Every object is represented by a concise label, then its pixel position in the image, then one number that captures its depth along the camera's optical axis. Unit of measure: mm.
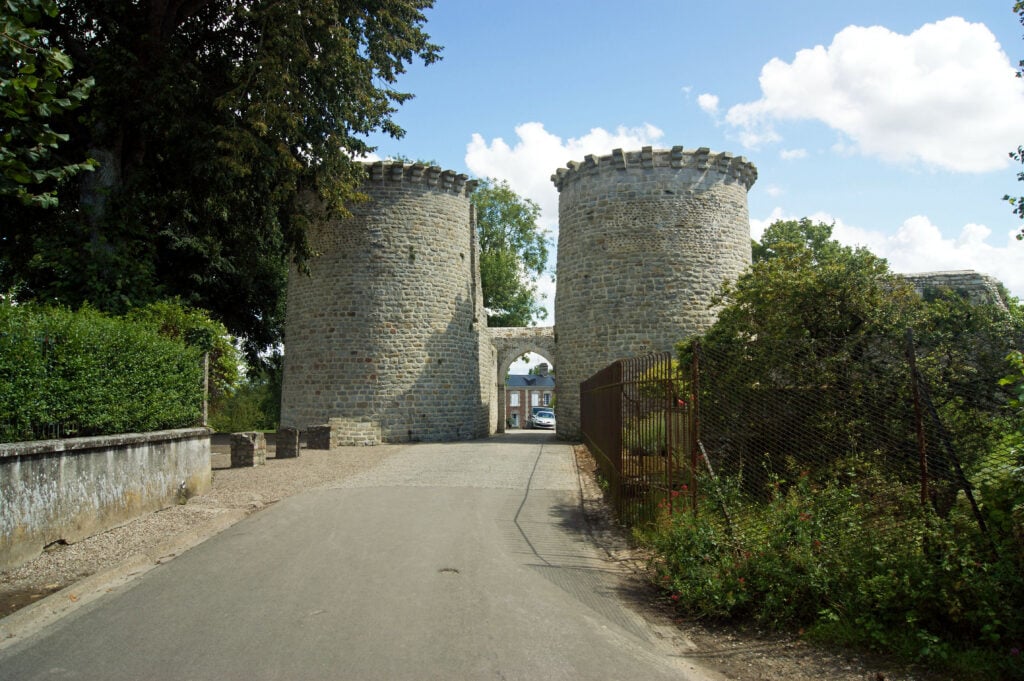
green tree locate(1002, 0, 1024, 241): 8055
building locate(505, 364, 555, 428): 69550
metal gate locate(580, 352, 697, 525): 7457
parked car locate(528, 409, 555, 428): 41688
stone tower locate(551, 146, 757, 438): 20828
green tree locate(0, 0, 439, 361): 12602
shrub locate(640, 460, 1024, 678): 4215
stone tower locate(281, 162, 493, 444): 21391
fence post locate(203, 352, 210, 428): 11398
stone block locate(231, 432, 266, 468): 14164
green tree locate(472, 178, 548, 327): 39206
